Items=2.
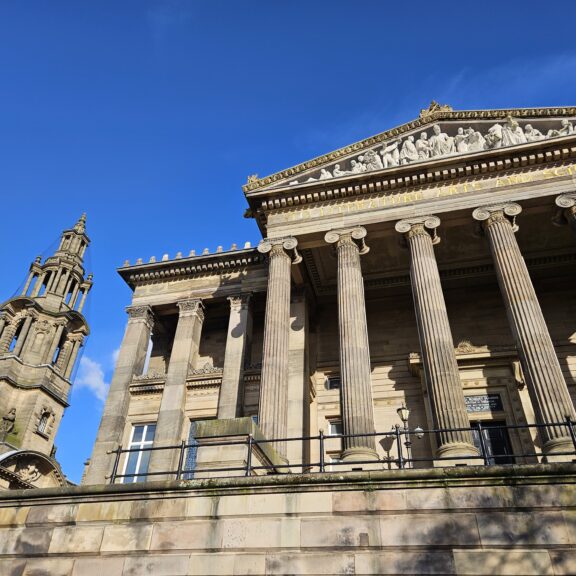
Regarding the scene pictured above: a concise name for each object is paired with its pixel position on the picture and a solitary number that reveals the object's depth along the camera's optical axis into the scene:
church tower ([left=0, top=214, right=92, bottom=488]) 40.69
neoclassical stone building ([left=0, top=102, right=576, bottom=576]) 9.98
